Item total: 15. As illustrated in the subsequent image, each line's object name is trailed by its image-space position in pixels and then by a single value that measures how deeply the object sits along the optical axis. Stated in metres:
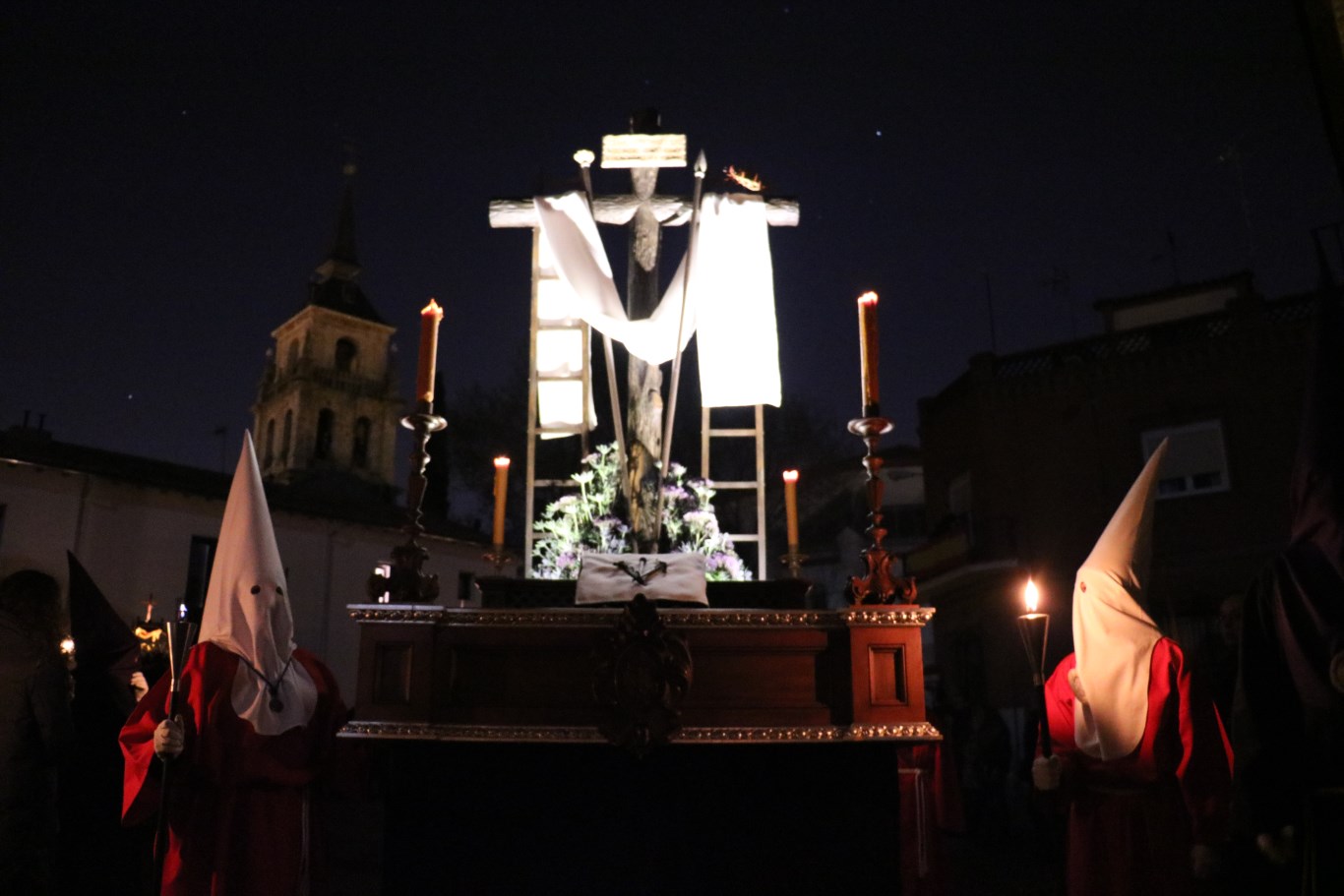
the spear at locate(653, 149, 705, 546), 6.04
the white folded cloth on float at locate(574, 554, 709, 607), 4.36
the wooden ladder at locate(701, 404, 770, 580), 6.07
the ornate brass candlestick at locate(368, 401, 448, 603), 4.23
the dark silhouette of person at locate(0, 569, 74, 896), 4.11
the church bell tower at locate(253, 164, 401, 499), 47.60
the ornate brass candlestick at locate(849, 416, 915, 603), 4.23
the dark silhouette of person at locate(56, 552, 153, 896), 5.21
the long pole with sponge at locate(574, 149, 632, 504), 6.16
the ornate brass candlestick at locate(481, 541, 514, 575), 5.00
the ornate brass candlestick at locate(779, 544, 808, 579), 5.10
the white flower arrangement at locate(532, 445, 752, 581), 5.54
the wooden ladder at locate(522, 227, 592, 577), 6.63
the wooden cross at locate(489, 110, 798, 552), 6.21
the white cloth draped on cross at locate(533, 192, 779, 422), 6.47
